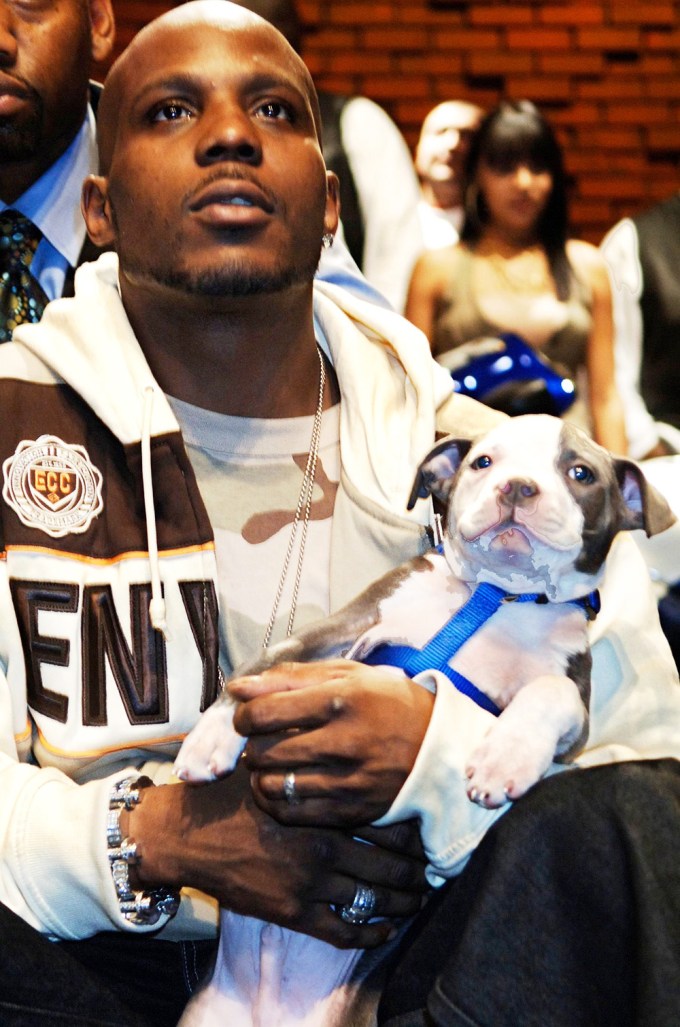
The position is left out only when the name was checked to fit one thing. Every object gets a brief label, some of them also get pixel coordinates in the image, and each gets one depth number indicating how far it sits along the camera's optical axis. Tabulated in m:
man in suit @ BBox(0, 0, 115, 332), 2.63
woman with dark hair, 3.97
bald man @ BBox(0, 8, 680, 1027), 1.51
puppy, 1.65
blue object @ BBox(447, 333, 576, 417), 2.51
